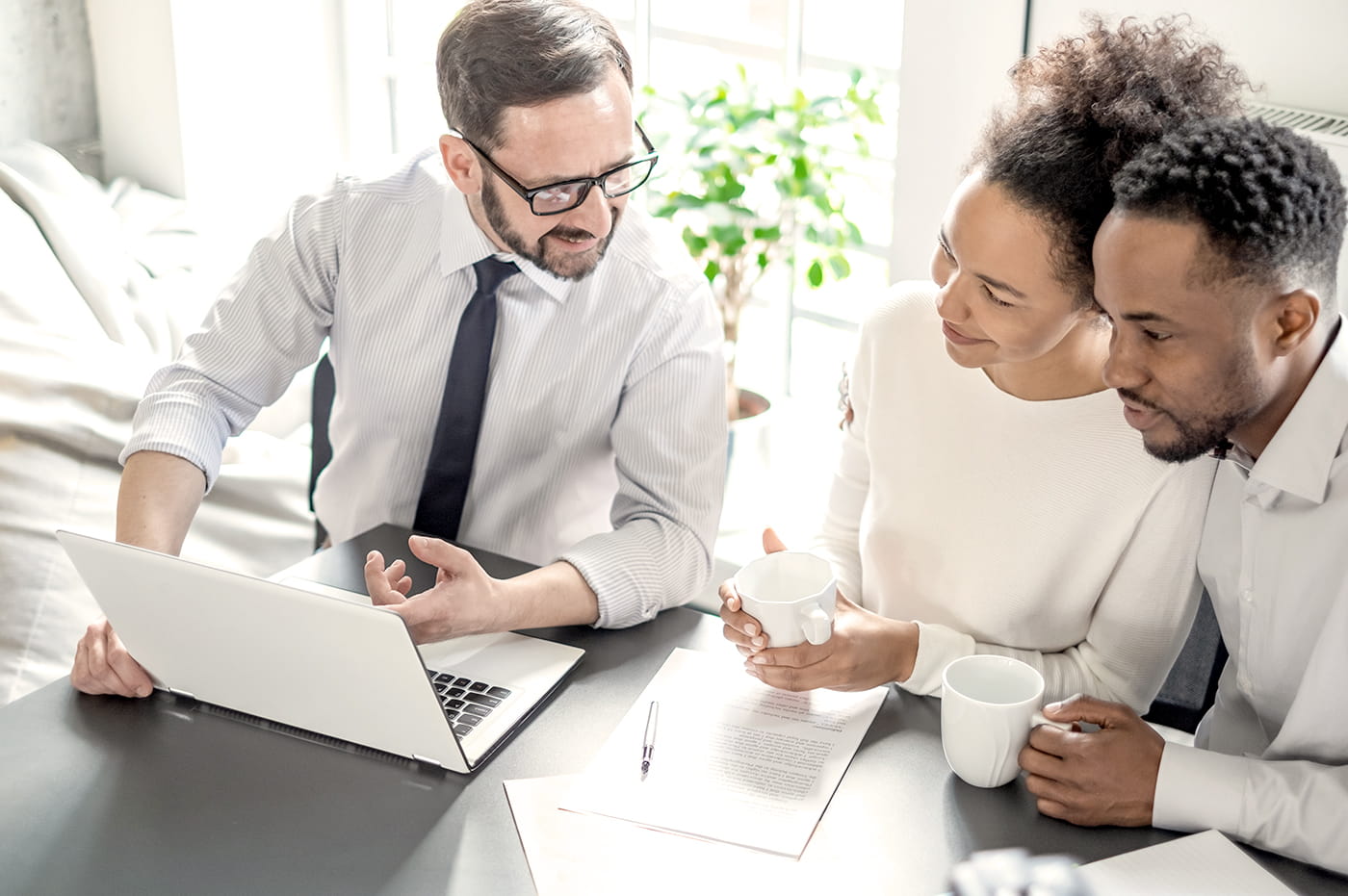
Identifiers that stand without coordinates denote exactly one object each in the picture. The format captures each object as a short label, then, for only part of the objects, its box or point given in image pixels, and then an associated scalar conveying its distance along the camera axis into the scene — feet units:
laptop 3.54
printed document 3.60
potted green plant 7.48
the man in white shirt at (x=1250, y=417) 3.49
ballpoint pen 3.82
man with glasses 5.02
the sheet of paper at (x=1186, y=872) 3.32
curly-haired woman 4.03
